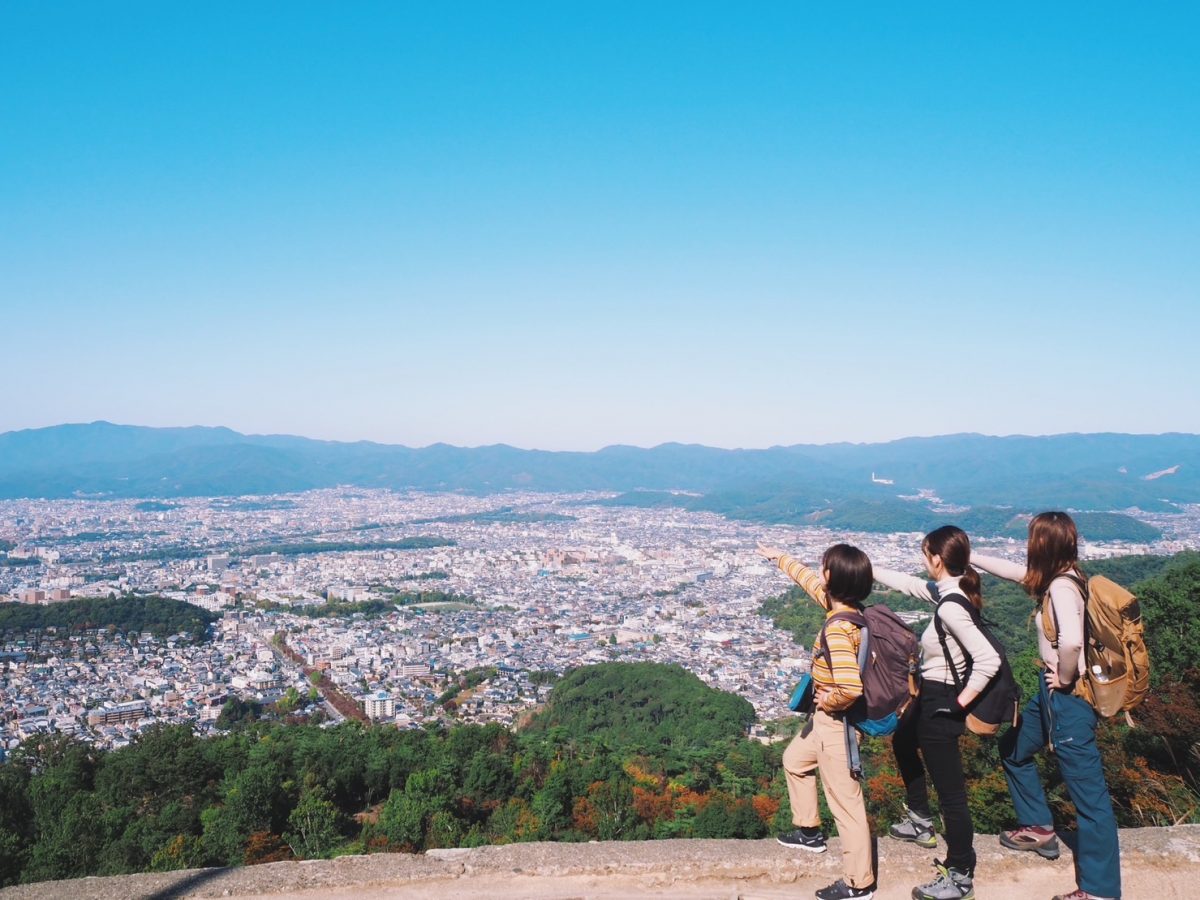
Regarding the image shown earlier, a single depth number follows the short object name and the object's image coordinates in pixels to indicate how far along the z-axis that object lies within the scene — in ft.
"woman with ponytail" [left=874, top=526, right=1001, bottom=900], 7.07
